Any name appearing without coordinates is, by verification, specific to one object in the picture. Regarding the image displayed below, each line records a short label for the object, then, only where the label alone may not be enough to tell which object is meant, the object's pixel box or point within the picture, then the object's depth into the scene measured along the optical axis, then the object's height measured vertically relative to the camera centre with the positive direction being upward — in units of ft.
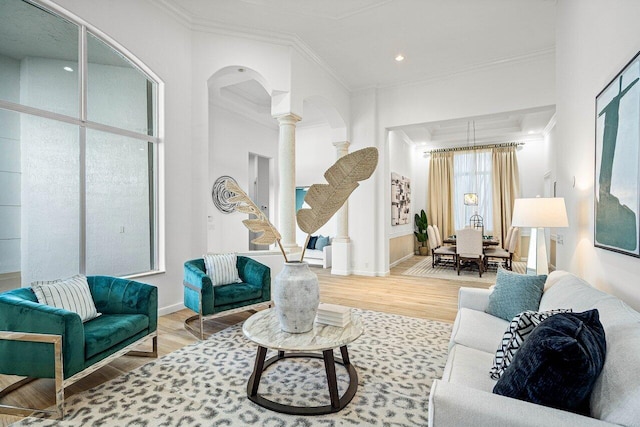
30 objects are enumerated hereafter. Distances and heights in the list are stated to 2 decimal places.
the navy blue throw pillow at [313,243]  24.42 -2.41
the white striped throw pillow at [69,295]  7.25 -1.95
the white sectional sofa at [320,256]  23.35 -3.33
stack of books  6.93 -2.29
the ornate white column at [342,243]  20.62 -2.05
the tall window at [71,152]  8.77 +1.96
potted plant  30.49 -2.04
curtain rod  27.60 +5.85
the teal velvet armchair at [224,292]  9.88 -2.65
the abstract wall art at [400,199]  24.72 +1.03
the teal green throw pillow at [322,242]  23.78 -2.29
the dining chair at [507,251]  20.21 -2.75
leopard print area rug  6.04 -3.94
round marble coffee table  6.09 -2.55
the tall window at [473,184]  28.91 +2.50
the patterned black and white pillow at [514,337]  4.90 -2.02
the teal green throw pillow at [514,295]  7.47 -2.04
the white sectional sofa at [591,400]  3.19 -2.11
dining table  22.58 -2.23
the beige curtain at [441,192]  30.35 +1.84
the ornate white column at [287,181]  15.55 +1.53
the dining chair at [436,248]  22.54 -2.79
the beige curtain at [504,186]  27.45 +2.14
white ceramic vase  6.45 -1.75
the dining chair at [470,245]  19.94 -2.18
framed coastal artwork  5.31 +0.88
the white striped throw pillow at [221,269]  11.23 -2.03
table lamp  9.00 -0.26
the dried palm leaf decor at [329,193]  6.40 +0.39
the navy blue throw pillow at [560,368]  3.47 -1.78
